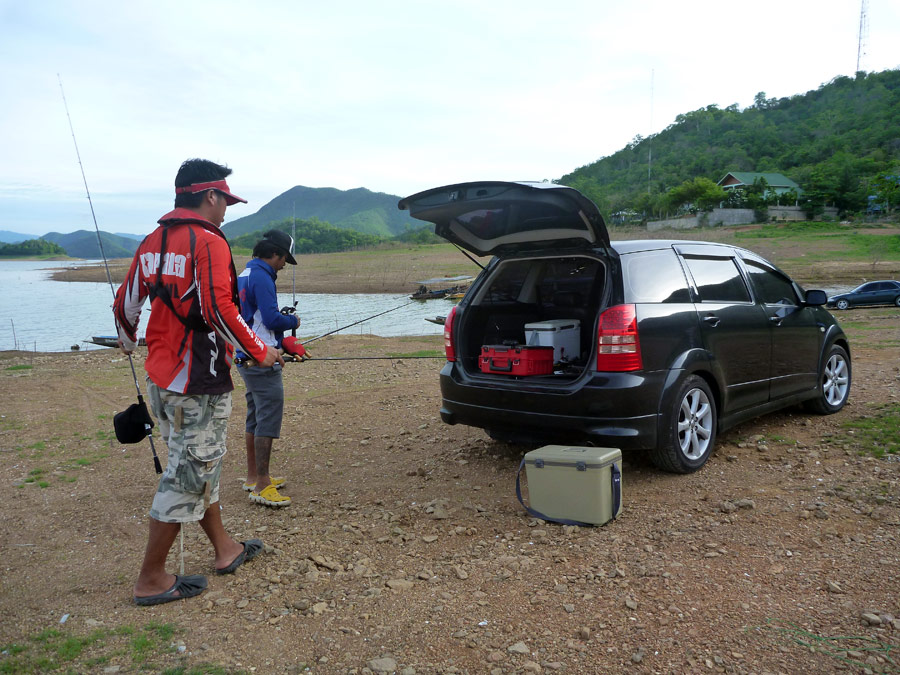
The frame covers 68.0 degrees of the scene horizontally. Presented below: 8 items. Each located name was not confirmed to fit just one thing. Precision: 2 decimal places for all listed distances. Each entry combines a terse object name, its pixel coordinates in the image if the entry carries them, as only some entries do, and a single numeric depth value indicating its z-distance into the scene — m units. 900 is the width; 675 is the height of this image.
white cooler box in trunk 4.72
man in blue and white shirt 4.26
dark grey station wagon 4.06
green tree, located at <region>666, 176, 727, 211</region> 74.81
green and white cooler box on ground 3.62
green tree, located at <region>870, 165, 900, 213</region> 58.91
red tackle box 4.54
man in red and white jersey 3.04
